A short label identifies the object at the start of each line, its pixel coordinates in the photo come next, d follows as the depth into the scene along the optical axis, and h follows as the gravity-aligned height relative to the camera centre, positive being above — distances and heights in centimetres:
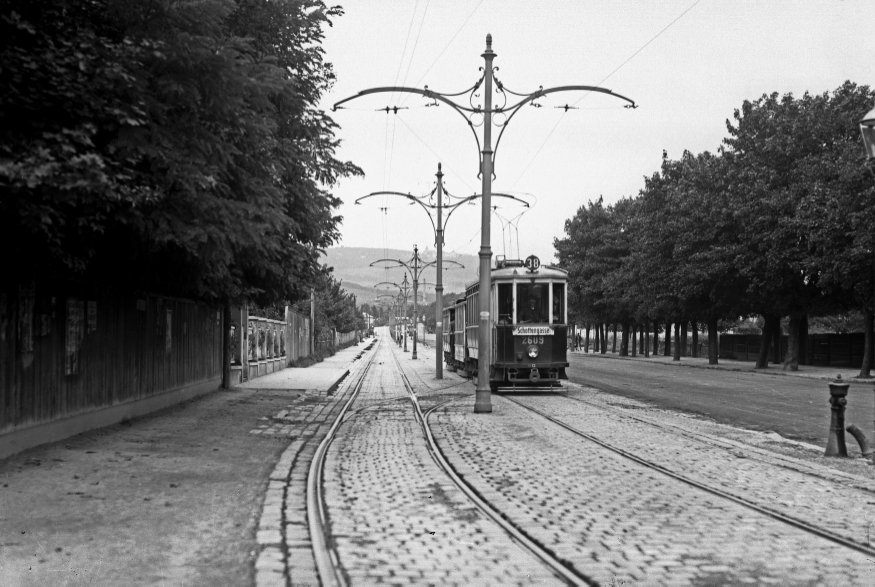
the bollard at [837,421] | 1152 -119
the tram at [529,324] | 2312 +28
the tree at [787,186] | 3466 +625
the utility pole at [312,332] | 4819 +17
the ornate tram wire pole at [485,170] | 1752 +342
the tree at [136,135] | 796 +211
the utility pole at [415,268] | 5074 +398
